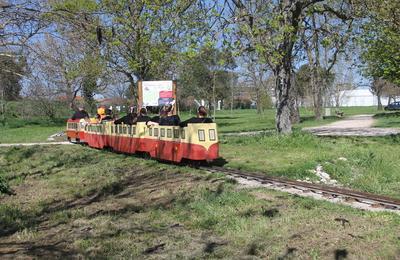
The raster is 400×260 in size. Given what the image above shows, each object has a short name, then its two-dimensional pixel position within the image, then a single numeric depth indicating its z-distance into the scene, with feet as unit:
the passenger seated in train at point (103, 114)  72.54
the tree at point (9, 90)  164.37
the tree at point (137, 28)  33.00
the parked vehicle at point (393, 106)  255.91
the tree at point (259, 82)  209.39
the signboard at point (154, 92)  83.66
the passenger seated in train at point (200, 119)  44.27
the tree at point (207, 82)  211.20
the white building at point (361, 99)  435.12
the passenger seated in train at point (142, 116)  54.29
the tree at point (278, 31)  55.72
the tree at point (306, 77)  144.00
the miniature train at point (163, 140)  42.60
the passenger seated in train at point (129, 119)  56.82
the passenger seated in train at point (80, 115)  83.36
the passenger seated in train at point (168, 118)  47.52
